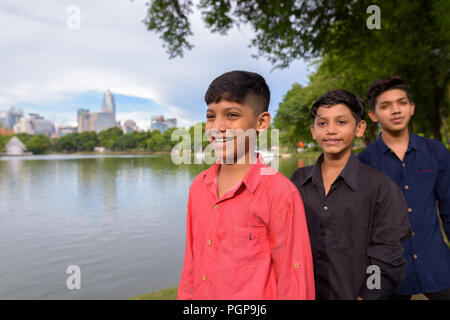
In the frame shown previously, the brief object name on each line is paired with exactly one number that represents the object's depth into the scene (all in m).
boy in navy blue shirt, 2.41
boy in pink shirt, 1.54
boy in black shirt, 1.82
